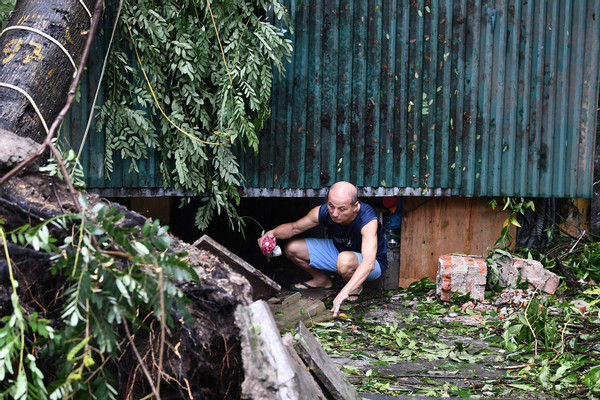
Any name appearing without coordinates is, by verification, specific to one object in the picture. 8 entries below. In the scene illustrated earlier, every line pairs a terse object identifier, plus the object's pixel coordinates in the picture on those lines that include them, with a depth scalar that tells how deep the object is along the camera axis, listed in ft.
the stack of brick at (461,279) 19.80
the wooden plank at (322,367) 9.95
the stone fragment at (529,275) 19.95
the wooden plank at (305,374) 8.75
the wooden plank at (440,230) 21.48
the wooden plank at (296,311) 16.46
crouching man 18.88
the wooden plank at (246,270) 14.97
